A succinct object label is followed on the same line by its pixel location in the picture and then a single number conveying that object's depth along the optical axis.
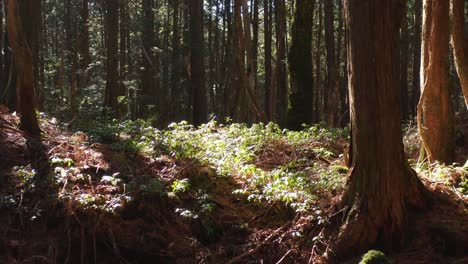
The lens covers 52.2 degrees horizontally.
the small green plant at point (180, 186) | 6.59
